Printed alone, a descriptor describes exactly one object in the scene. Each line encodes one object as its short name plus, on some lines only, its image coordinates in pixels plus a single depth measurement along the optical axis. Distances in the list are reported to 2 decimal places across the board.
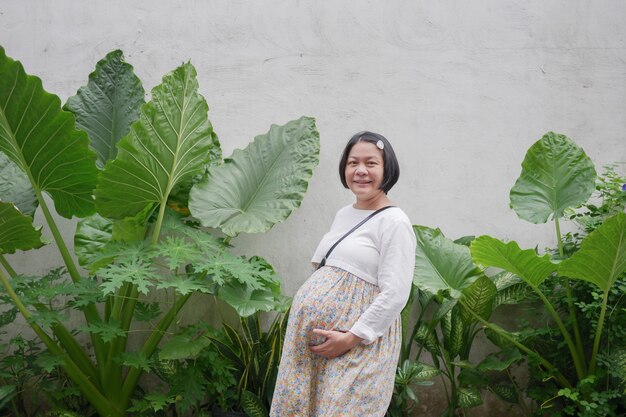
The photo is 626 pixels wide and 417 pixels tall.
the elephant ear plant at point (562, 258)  2.49
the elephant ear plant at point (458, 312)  2.84
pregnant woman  1.76
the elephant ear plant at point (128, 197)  2.40
